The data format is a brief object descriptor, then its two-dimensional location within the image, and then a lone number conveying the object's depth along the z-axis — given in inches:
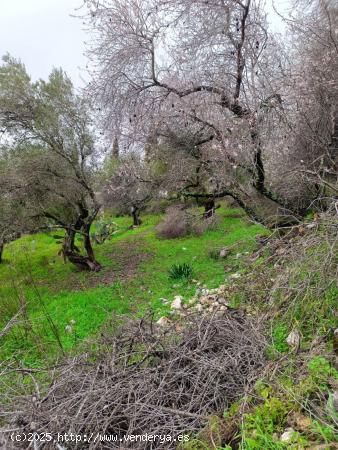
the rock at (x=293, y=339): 102.9
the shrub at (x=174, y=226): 472.4
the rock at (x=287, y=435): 65.7
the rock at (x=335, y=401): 67.8
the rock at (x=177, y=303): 211.4
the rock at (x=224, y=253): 331.4
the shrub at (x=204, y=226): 447.2
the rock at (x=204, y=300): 190.4
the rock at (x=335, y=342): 88.3
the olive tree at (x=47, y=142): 313.4
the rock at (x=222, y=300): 165.6
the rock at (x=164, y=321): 161.1
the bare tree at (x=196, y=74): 235.6
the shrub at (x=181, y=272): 292.8
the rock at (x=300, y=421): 68.1
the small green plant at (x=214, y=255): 334.8
